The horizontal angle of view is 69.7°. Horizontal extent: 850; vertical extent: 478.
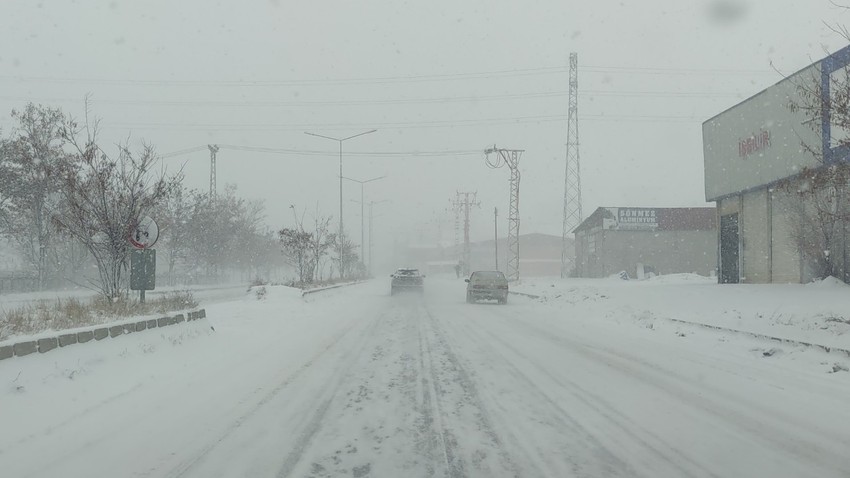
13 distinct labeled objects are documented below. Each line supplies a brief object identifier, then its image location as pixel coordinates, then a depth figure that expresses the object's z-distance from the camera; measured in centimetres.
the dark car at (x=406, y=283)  3647
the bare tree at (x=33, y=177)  3014
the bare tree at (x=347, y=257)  4936
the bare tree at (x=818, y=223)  1547
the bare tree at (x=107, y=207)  1240
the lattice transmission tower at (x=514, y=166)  4336
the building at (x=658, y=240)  4953
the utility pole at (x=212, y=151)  4558
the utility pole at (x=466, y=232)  7188
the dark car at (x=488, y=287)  2623
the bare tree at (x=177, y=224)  4416
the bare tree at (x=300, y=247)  3309
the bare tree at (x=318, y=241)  3811
